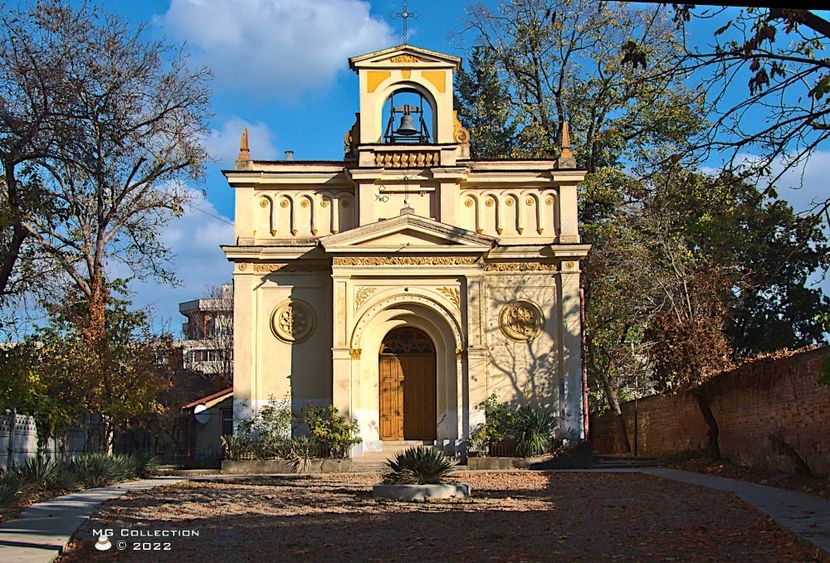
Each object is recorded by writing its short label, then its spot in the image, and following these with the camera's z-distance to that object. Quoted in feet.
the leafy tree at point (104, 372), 70.90
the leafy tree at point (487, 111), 115.44
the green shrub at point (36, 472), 54.54
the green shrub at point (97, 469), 60.54
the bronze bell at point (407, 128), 91.30
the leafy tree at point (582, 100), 106.22
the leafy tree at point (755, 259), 28.09
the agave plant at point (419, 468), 51.37
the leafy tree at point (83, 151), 50.44
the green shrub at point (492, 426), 80.89
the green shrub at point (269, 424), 83.66
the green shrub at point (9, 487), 44.16
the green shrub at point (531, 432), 80.07
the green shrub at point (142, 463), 71.38
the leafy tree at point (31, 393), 54.29
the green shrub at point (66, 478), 55.42
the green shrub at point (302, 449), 79.97
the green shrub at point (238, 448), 81.25
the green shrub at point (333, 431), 80.38
